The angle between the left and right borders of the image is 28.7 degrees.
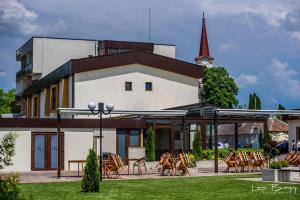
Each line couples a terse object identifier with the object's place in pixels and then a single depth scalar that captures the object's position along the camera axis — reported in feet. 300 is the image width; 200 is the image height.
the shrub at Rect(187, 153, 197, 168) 84.87
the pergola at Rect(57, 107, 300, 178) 84.12
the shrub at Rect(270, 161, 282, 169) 63.69
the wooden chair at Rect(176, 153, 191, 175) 79.61
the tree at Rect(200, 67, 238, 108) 208.13
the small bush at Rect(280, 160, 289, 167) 64.13
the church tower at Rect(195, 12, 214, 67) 302.45
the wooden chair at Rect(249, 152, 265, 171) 84.79
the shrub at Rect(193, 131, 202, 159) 109.50
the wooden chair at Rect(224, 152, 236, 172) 84.79
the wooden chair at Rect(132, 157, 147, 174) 82.64
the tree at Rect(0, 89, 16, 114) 225.76
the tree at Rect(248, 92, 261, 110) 318.16
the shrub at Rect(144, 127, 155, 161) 107.58
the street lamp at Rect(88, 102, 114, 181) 73.06
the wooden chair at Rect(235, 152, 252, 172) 84.34
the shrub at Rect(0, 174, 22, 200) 23.81
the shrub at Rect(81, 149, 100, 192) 52.60
